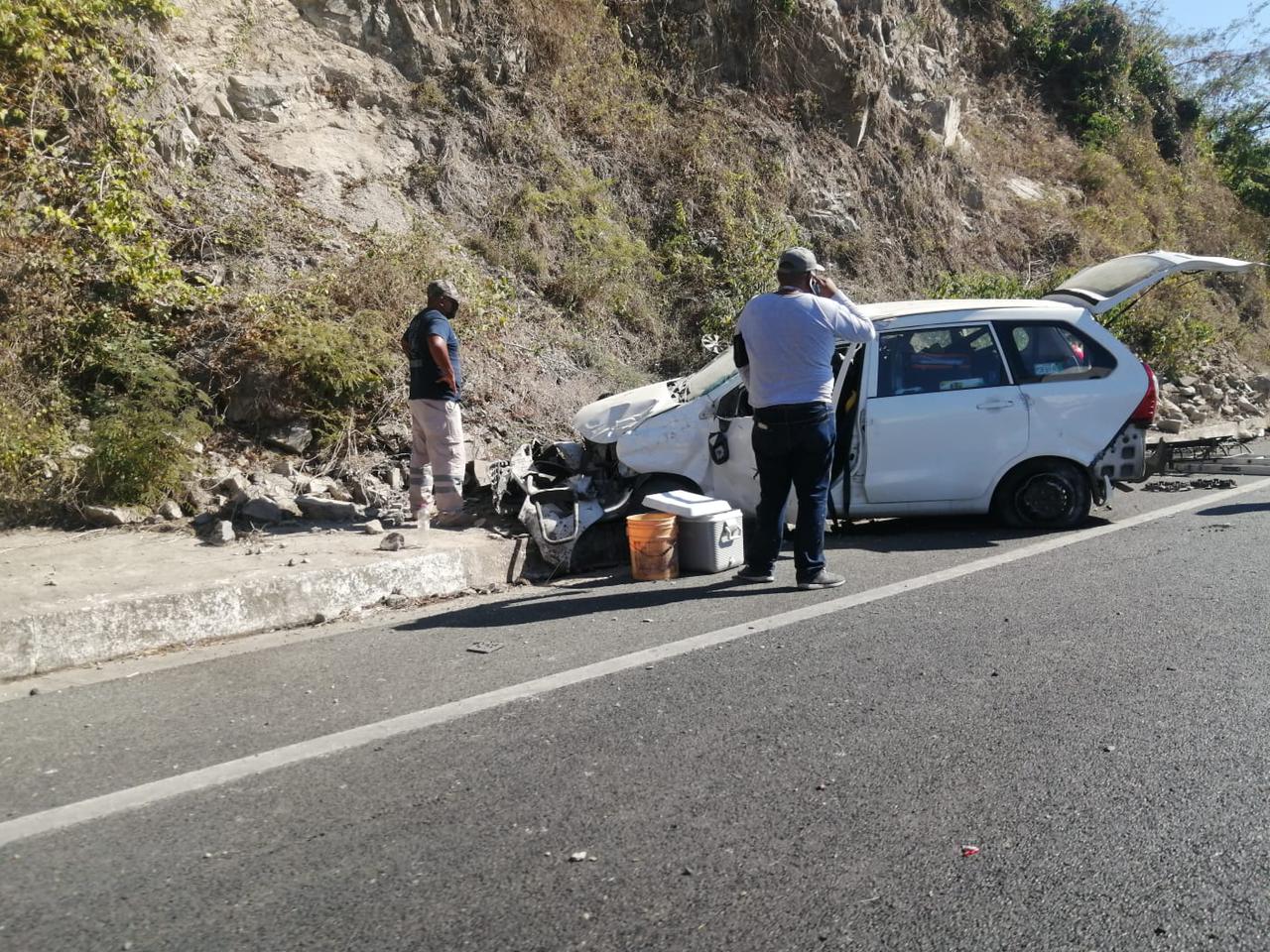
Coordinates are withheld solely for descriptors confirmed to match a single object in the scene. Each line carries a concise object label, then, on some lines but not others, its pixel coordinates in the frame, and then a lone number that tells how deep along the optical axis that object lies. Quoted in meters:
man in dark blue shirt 7.79
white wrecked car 7.52
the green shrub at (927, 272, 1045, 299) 17.27
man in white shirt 6.08
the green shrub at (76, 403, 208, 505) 7.40
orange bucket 6.73
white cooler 6.85
